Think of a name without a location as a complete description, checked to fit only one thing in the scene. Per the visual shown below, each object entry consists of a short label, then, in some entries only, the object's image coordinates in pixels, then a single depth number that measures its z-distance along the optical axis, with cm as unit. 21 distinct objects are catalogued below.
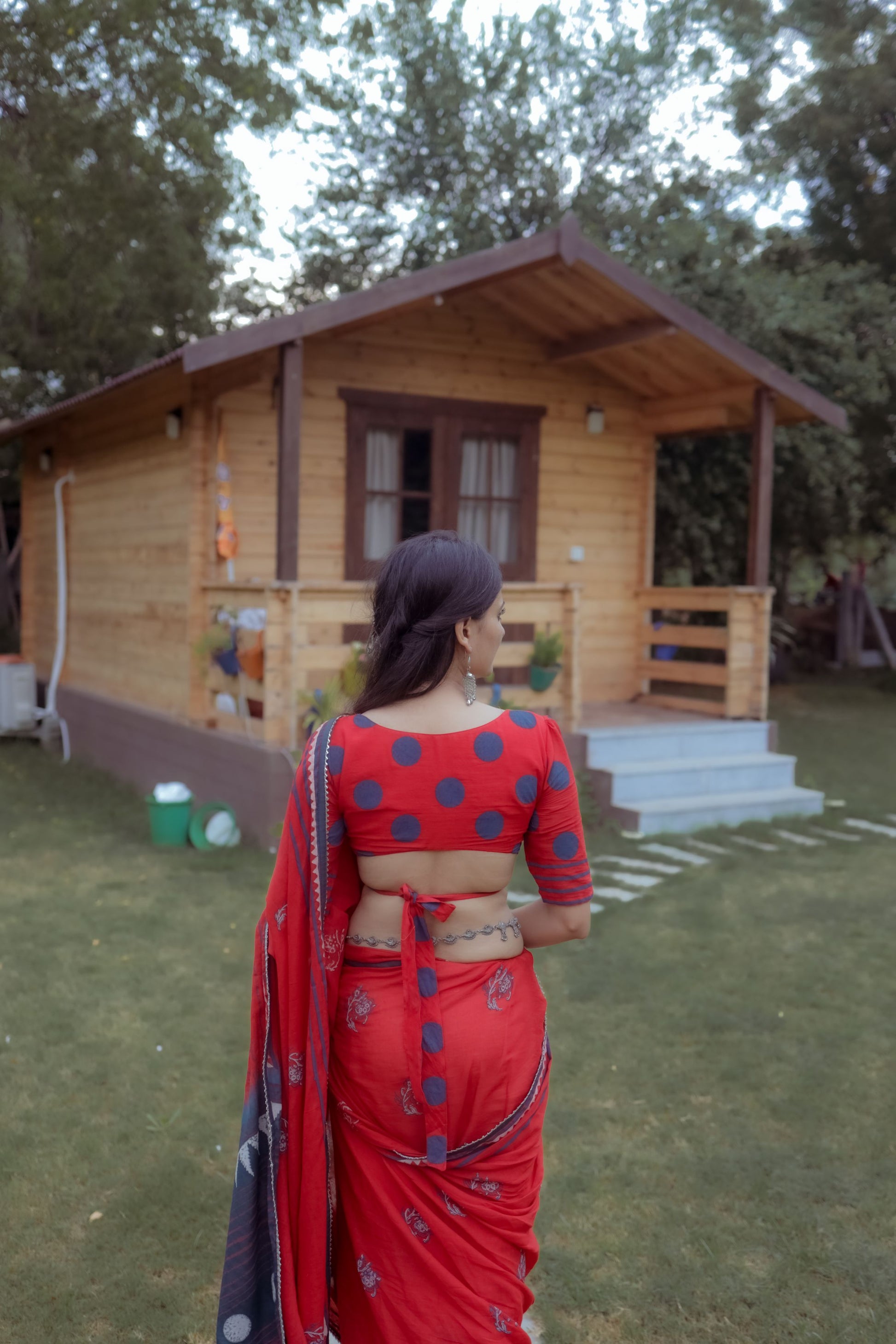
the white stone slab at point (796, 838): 782
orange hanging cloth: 859
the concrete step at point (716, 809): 800
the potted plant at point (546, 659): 838
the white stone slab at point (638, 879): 673
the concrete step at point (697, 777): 832
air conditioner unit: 1135
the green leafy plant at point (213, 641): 811
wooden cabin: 790
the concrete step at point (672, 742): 866
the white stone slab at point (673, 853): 732
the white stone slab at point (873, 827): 814
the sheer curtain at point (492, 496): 999
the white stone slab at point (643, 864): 708
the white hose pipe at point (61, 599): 1136
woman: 191
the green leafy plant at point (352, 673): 740
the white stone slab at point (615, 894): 645
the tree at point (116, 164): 1297
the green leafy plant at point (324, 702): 726
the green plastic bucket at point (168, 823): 752
